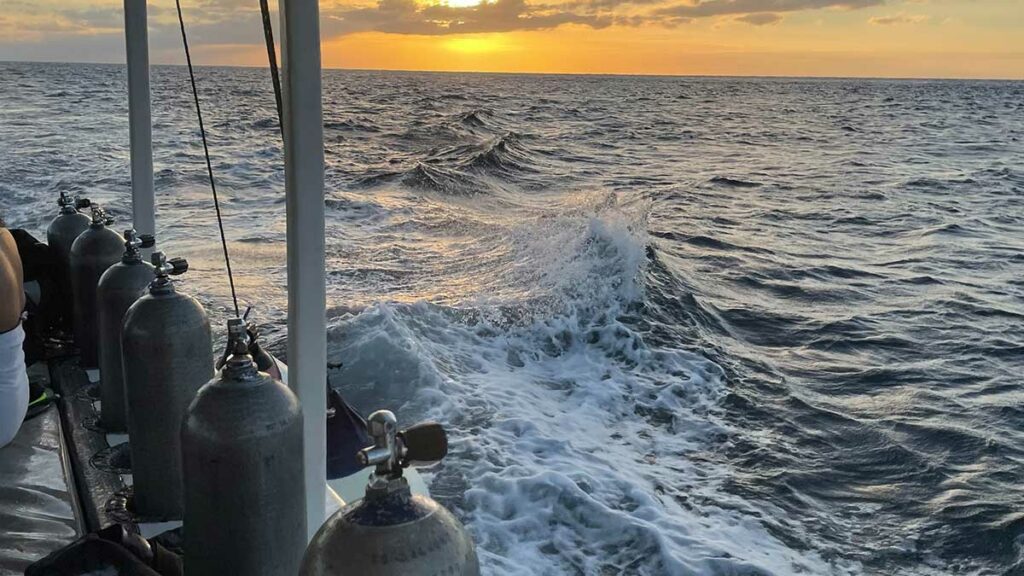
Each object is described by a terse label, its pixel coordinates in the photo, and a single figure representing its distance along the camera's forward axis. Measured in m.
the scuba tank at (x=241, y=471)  1.58
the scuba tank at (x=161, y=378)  2.08
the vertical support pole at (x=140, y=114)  3.38
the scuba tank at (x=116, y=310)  2.47
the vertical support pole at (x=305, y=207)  1.68
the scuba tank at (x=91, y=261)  3.00
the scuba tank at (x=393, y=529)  1.18
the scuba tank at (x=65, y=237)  3.49
